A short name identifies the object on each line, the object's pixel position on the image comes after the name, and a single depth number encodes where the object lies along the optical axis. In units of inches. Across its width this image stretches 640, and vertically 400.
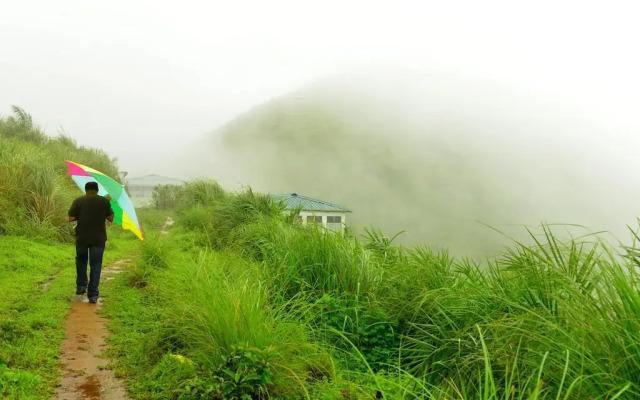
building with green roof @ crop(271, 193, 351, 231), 1096.8
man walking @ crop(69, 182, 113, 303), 288.2
